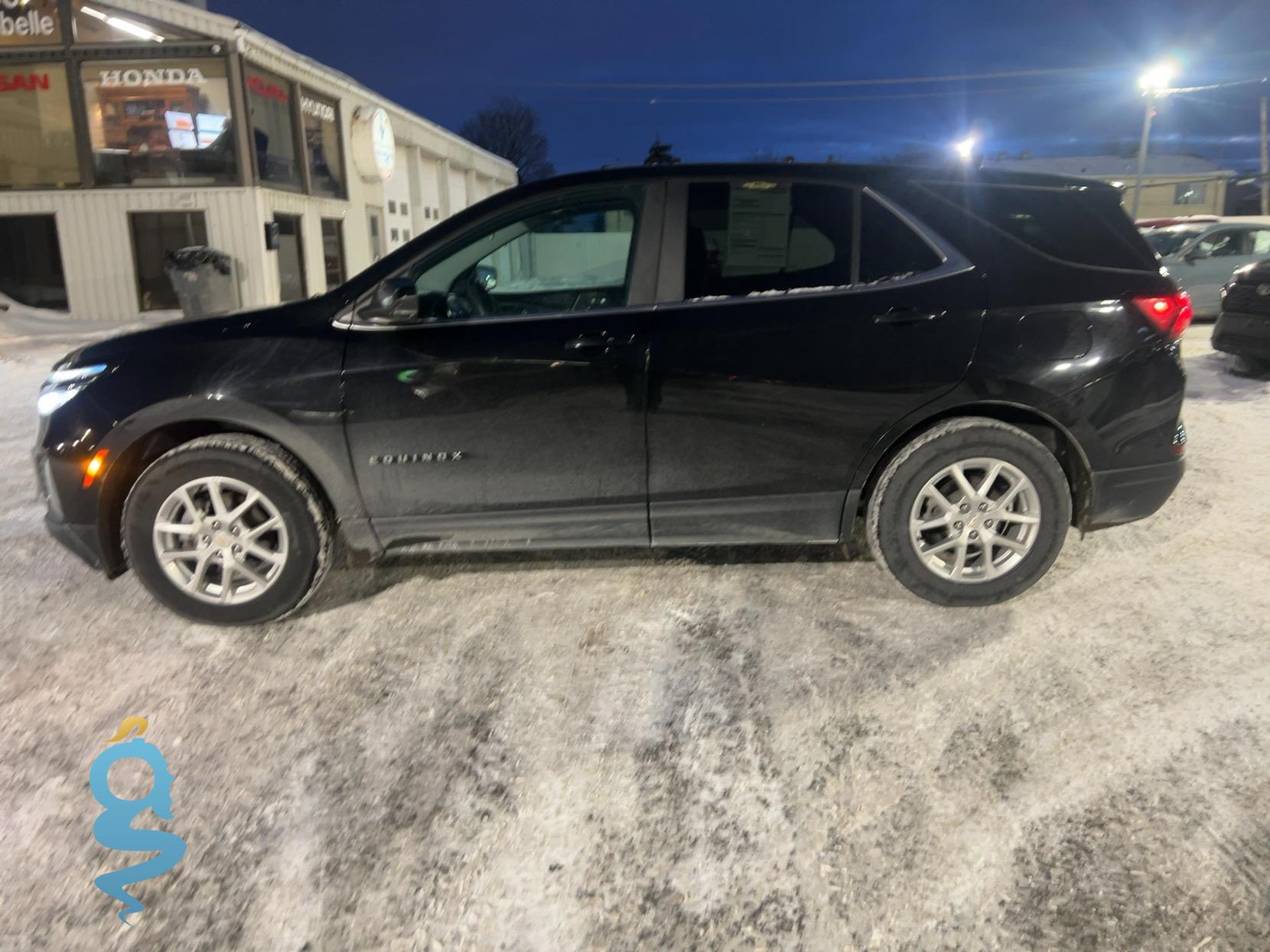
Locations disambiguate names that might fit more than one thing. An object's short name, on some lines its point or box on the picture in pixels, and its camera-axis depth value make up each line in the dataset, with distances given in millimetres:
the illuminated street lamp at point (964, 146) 25398
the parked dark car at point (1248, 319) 7922
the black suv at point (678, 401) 3469
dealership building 15133
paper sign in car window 3572
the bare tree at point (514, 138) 60719
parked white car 13539
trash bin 14594
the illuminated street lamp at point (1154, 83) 28578
